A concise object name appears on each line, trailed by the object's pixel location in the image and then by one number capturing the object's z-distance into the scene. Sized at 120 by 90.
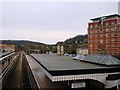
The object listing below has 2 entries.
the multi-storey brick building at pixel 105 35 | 37.93
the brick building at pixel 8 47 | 102.00
